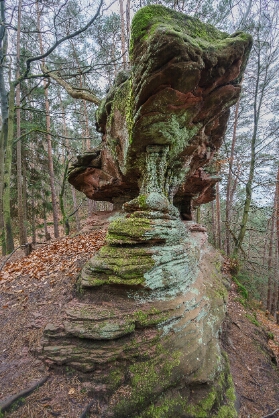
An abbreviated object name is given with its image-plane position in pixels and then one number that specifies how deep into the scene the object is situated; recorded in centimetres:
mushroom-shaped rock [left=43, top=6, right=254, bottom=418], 299
